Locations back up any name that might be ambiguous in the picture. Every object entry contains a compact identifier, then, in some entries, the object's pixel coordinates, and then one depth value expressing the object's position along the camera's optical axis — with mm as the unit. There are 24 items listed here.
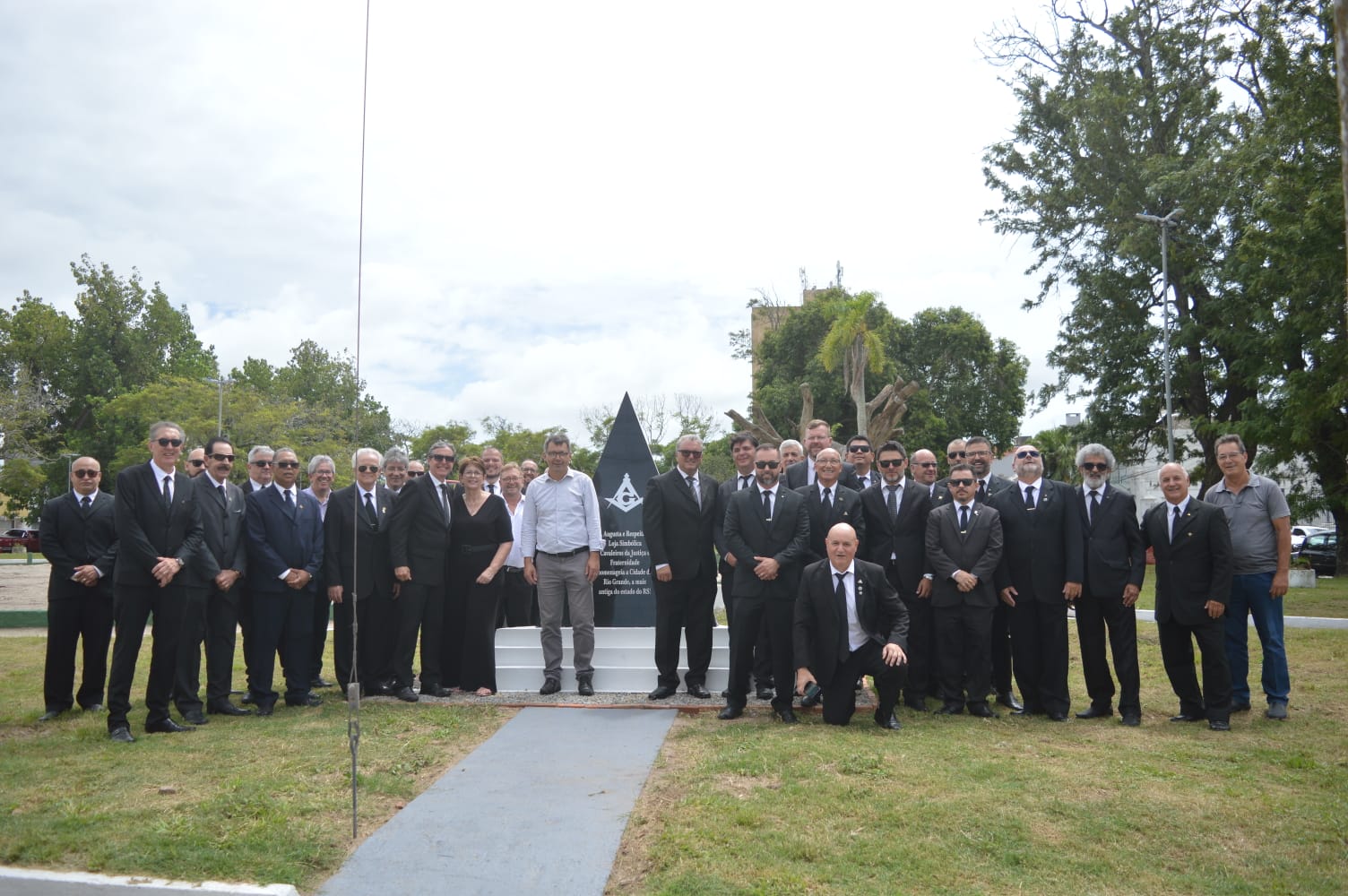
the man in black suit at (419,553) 8477
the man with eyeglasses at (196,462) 8098
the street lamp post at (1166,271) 24453
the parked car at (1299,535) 30984
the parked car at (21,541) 49688
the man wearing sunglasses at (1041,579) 7734
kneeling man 7074
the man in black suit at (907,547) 8078
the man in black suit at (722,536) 8039
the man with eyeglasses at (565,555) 8523
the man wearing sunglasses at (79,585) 7797
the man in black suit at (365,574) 8297
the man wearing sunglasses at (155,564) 6906
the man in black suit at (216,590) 7449
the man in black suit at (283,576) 8047
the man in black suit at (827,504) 7988
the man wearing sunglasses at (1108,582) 7586
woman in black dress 8680
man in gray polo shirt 7613
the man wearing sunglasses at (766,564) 7570
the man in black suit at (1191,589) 7395
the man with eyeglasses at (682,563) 8219
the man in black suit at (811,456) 9117
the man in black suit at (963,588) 7719
